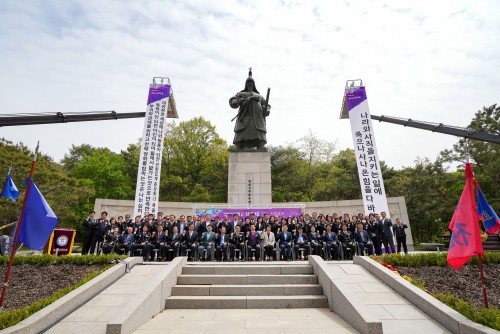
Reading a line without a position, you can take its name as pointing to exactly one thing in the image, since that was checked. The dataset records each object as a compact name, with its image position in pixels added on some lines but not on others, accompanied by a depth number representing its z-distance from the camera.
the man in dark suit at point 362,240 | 10.15
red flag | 5.20
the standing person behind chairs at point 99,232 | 10.67
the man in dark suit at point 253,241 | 9.92
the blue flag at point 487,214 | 6.66
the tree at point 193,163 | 28.80
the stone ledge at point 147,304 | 4.66
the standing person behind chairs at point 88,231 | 10.62
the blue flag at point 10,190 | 8.30
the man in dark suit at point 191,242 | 9.79
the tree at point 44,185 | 18.25
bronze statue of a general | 16.50
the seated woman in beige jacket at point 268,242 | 9.89
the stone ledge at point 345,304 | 4.65
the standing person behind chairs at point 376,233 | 10.61
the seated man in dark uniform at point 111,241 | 10.06
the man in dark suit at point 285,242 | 9.94
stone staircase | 6.54
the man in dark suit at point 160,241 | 9.81
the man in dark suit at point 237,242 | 10.05
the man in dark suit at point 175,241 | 9.75
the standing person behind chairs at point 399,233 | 11.17
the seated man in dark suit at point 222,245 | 9.88
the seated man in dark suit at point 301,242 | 10.00
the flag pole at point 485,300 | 5.19
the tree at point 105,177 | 29.61
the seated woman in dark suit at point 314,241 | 9.94
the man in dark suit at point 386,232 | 10.66
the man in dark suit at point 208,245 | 9.80
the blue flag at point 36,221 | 5.59
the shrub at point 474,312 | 4.32
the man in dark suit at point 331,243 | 10.07
